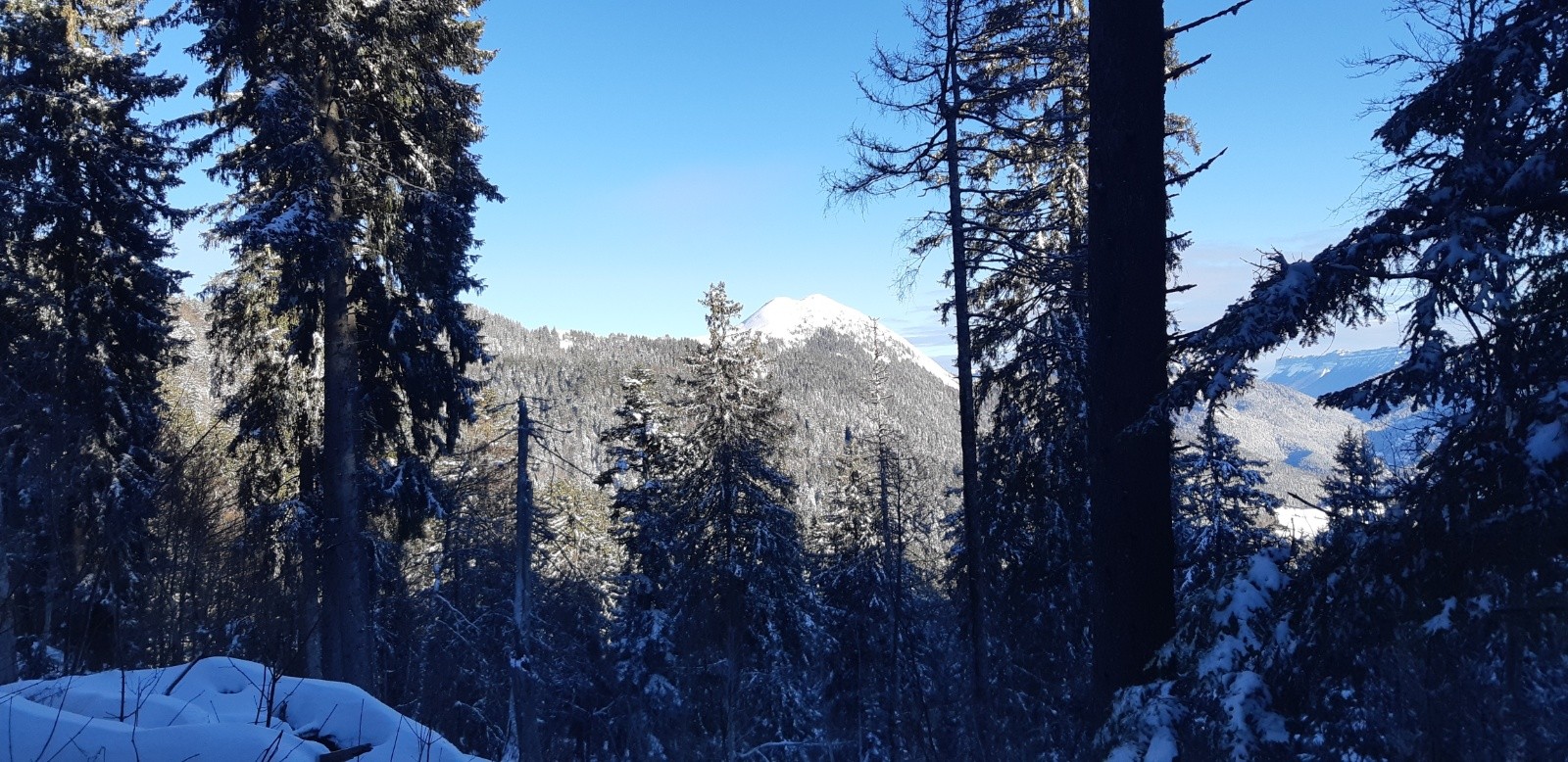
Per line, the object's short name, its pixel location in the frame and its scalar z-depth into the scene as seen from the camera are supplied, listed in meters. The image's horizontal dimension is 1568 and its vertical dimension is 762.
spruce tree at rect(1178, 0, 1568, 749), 2.98
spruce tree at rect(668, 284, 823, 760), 17.45
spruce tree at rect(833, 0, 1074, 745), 9.87
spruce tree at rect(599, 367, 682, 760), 18.72
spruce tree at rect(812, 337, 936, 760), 19.69
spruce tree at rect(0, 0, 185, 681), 11.37
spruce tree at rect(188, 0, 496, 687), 9.17
